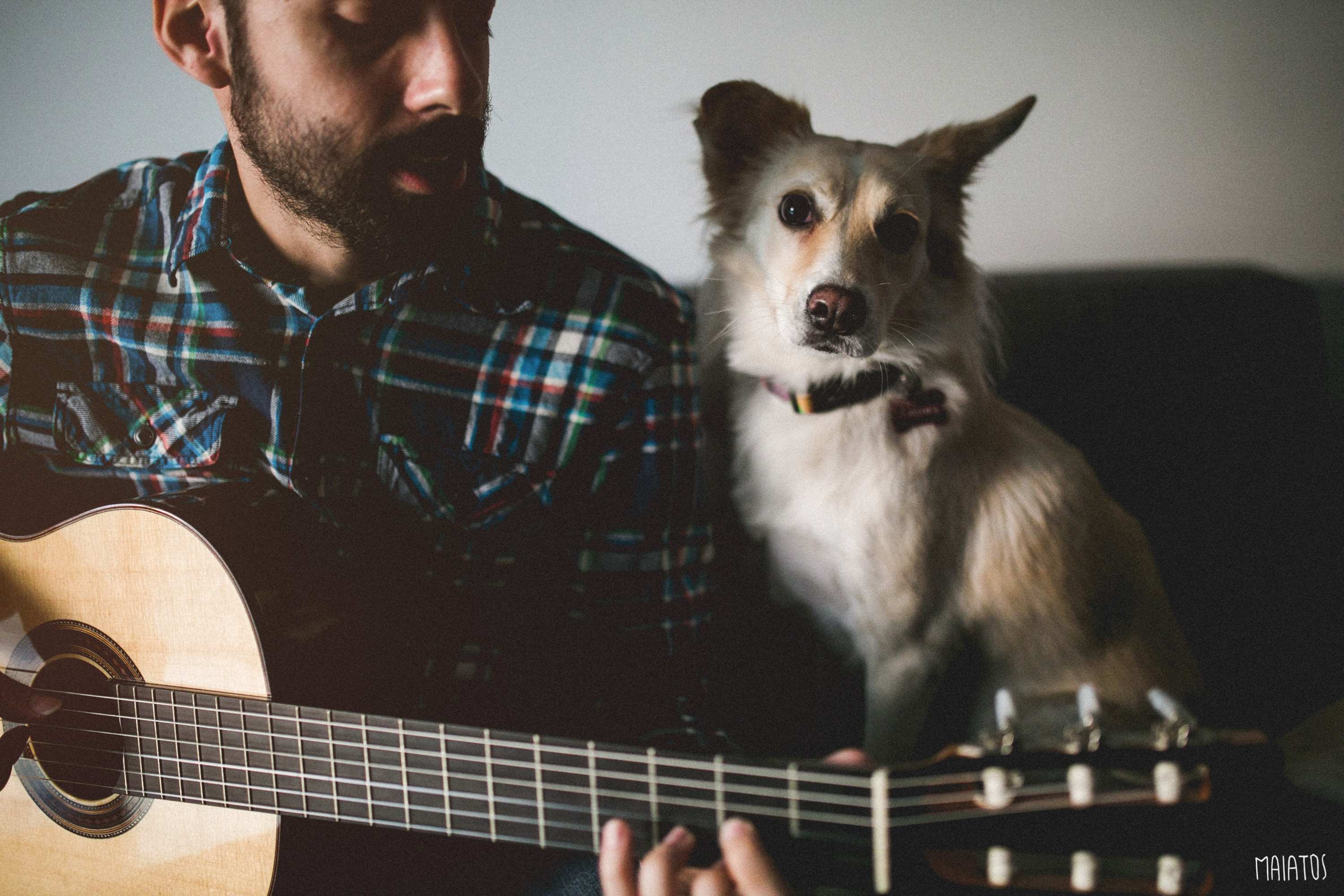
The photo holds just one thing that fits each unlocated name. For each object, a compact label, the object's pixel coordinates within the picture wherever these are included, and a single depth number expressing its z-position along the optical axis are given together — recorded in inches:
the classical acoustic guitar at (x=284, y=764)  26.9
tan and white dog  37.9
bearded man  37.0
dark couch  35.5
